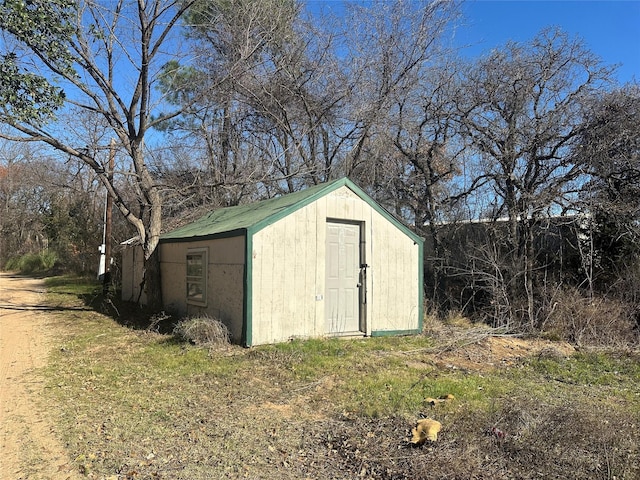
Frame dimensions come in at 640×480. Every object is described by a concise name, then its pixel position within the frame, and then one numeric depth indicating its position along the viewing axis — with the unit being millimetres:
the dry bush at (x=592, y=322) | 9547
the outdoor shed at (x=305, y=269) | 8273
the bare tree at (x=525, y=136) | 11688
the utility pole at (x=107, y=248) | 16469
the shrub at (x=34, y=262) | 30250
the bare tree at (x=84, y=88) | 8852
